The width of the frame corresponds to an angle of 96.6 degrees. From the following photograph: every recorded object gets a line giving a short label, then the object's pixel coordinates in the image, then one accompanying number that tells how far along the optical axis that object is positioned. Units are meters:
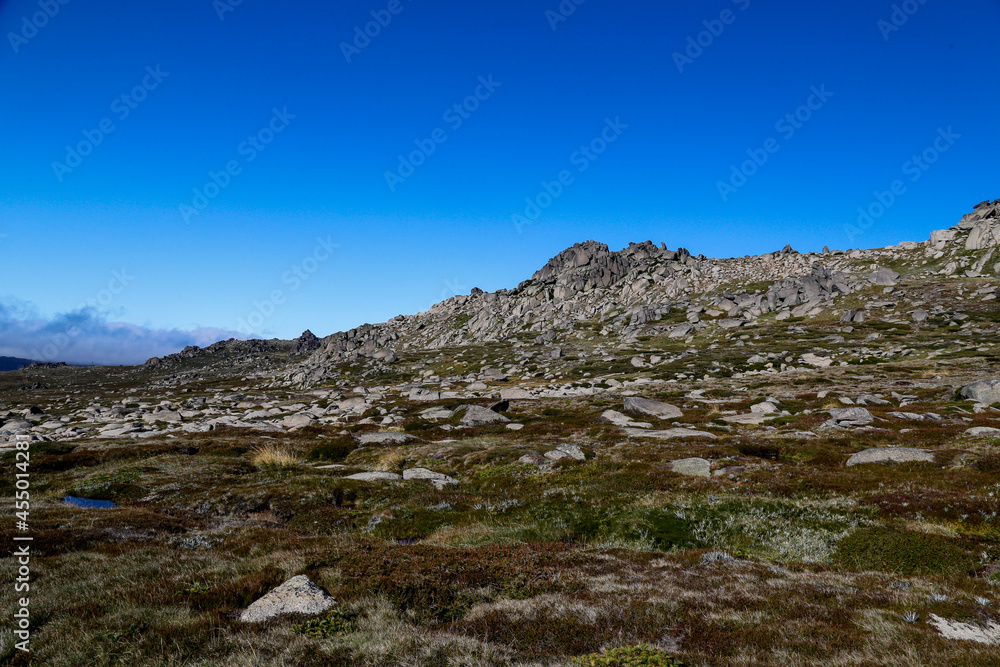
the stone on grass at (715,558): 14.56
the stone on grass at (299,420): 66.13
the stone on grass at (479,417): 57.46
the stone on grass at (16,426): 64.23
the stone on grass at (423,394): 86.94
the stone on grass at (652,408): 57.62
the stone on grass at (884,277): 163.50
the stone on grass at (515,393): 87.12
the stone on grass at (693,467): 26.98
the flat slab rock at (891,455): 25.17
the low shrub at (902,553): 13.54
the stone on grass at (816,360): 94.88
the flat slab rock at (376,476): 29.67
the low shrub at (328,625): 9.15
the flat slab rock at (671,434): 40.25
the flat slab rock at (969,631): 8.09
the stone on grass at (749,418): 48.58
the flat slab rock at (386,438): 45.00
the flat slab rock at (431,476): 29.98
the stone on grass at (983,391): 47.15
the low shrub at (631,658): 7.65
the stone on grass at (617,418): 50.59
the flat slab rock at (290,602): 10.04
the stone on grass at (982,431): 29.41
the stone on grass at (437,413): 62.84
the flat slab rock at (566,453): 33.38
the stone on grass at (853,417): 39.56
